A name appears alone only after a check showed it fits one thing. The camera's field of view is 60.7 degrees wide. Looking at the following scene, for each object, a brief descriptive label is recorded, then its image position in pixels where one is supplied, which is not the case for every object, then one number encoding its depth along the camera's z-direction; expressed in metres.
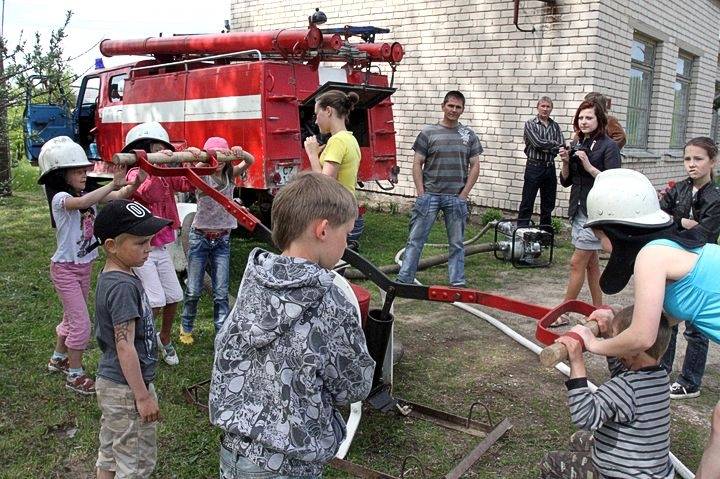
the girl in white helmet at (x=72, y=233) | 3.76
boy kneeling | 2.24
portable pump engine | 7.76
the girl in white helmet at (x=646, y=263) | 2.17
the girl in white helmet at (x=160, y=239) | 4.13
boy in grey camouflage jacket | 1.69
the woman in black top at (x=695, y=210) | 3.92
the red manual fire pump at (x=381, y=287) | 2.60
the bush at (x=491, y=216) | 10.19
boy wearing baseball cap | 2.56
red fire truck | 7.05
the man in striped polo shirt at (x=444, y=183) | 6.24
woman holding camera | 5.28
